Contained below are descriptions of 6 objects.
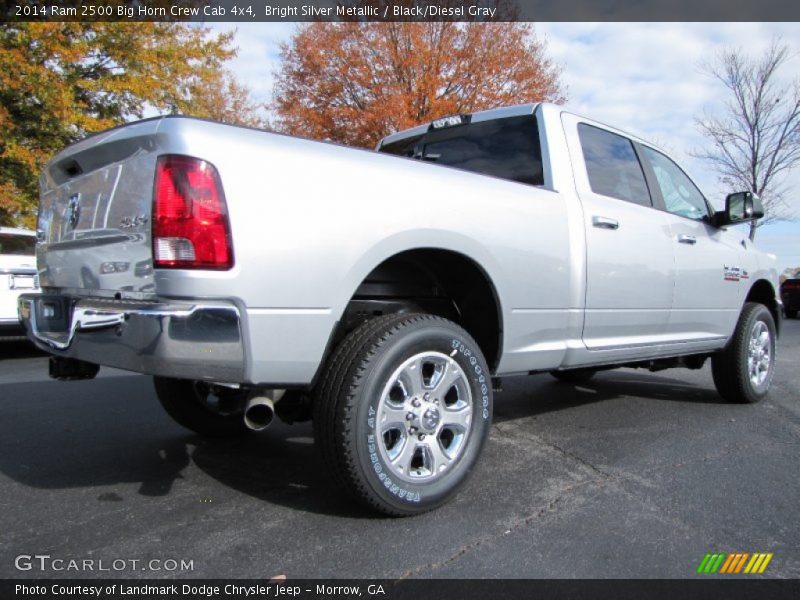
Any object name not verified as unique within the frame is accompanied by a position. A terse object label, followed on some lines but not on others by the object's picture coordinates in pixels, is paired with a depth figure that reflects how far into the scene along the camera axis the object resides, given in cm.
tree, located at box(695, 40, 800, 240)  2084
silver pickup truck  207
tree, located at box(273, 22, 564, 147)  1506
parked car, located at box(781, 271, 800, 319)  1797
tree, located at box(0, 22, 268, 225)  1042
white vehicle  683
